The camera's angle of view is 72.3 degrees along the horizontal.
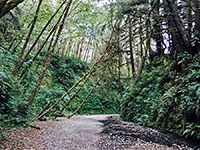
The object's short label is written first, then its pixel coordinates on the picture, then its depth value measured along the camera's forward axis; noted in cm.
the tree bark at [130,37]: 906
